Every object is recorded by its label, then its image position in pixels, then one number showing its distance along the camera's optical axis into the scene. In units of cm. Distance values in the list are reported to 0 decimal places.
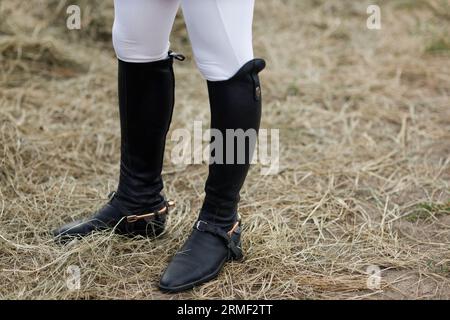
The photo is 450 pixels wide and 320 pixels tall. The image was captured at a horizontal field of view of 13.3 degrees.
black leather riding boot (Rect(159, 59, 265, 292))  442
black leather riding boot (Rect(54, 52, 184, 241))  458
